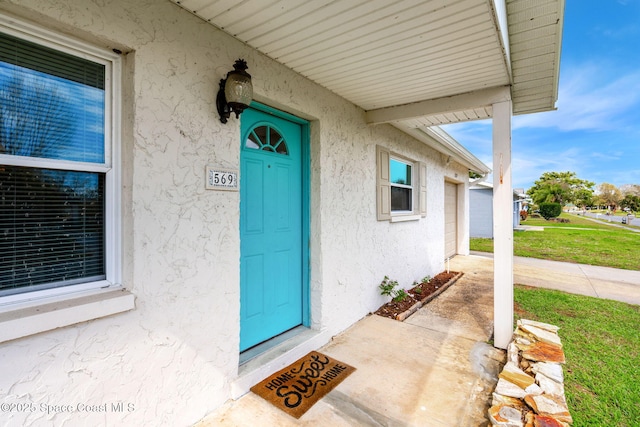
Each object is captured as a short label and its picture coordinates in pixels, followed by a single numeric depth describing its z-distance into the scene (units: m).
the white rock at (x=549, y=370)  2.32
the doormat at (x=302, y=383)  2.37
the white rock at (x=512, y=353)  2.78
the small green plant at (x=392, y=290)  4.60
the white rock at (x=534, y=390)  2.13
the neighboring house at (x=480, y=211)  15.41
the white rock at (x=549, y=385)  2.12
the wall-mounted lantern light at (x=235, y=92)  2.22
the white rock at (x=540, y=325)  3.16
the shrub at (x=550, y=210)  32.53
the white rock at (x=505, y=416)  1.88
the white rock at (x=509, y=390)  2.17
